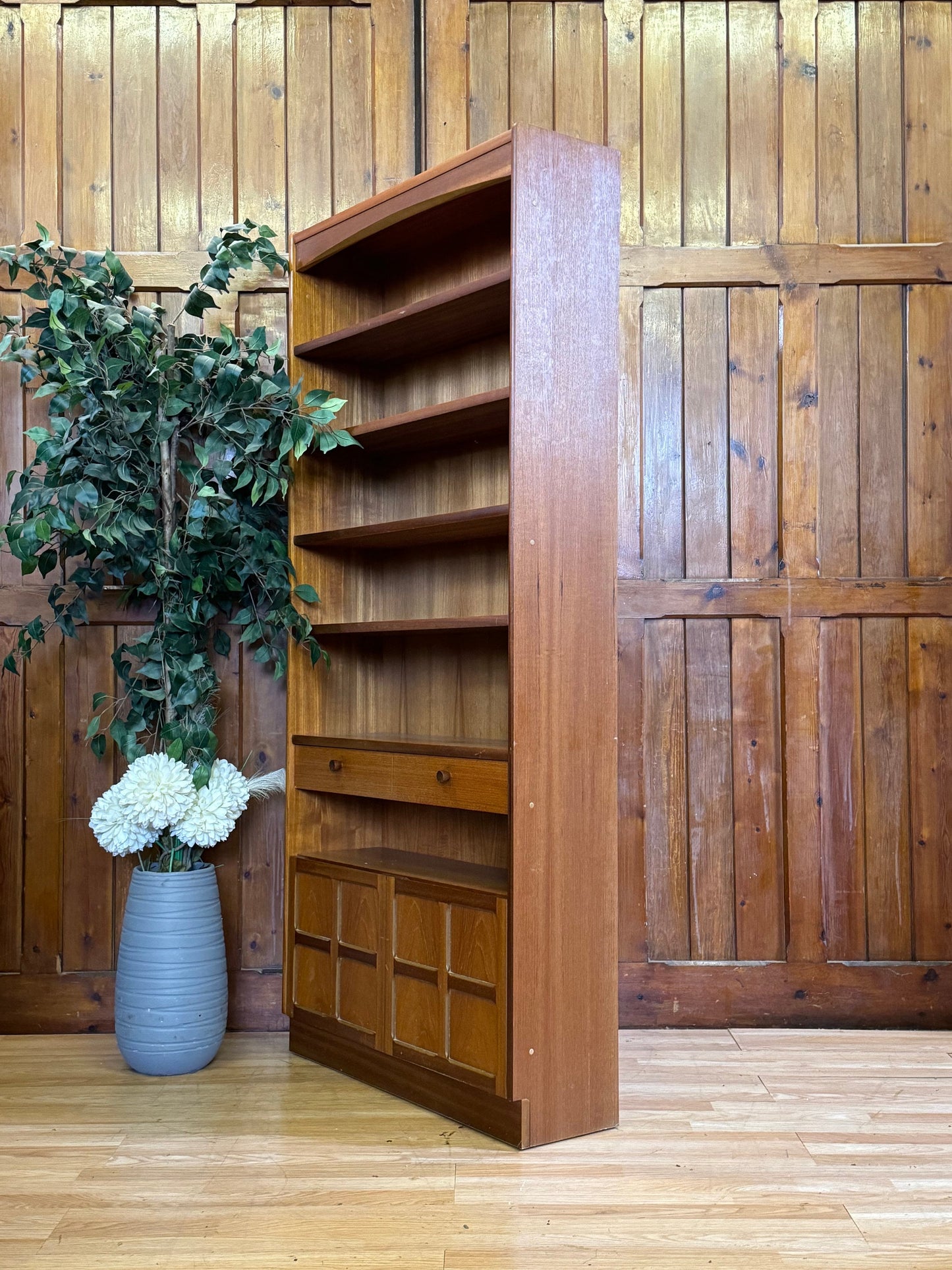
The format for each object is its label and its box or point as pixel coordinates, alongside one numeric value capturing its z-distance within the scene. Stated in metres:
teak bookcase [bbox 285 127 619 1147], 2.67
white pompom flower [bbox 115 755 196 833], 3.04
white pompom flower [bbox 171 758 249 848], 3.10
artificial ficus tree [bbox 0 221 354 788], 3.02
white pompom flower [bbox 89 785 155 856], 3.09
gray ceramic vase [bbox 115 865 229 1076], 3.07
